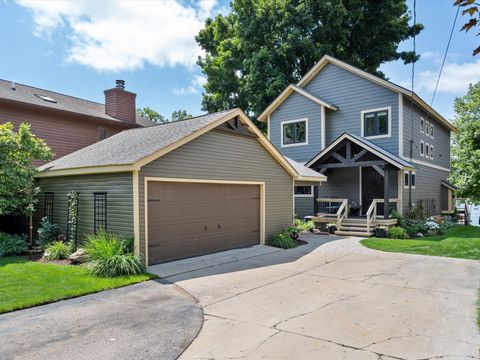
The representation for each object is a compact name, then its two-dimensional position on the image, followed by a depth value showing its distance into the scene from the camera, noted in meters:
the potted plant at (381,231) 14.46
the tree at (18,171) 10.48
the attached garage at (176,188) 8.55
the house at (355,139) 15.98
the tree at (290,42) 24.17
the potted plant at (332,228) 15.68
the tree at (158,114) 55.28
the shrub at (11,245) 10.08
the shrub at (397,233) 14.20
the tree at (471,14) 2.40
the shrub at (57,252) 9.34
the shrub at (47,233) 10.38
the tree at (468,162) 17.36
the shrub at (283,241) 12.01
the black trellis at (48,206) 11.04
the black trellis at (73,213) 9.77
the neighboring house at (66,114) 15.43
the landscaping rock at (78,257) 8.78
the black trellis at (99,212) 9.02
